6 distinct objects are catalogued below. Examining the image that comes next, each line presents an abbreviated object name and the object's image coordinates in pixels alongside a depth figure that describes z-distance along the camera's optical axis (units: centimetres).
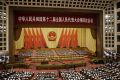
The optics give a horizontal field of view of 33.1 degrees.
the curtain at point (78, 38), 2769
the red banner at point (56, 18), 2117
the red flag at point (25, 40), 2767
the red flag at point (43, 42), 2855
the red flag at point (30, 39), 2783
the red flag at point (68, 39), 2904
